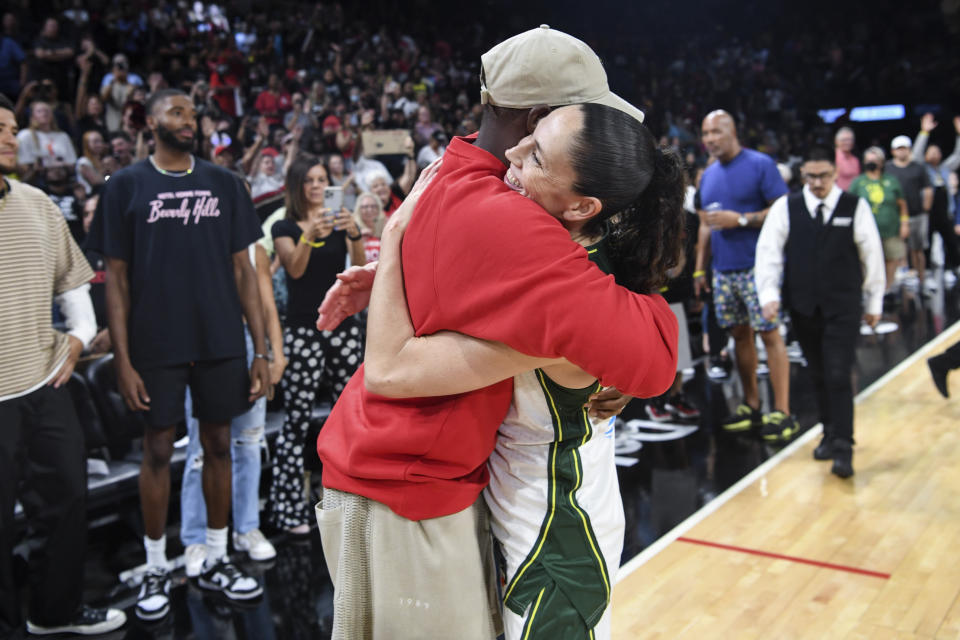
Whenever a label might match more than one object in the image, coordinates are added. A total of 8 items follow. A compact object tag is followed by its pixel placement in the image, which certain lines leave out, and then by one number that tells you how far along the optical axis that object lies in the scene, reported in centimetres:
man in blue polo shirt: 527
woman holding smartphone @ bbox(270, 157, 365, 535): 404
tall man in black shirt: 329
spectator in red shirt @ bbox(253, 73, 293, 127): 993
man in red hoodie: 123
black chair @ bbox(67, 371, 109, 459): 408
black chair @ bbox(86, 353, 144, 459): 426
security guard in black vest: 445
